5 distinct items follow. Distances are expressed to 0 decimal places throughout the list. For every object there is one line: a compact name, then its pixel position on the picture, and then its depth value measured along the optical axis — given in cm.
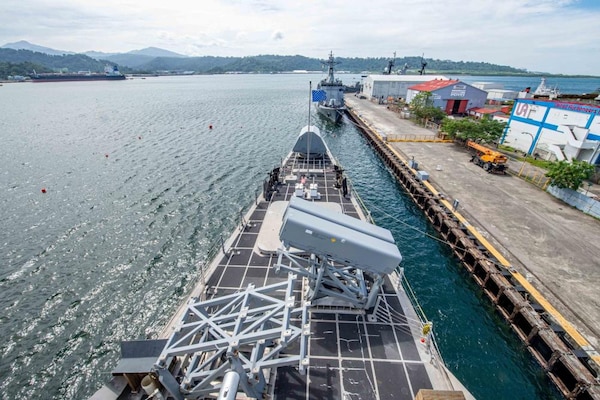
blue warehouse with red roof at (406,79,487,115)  7881
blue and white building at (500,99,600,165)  3681
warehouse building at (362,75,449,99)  11262
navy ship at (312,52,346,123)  8606
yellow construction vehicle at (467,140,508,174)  3947
